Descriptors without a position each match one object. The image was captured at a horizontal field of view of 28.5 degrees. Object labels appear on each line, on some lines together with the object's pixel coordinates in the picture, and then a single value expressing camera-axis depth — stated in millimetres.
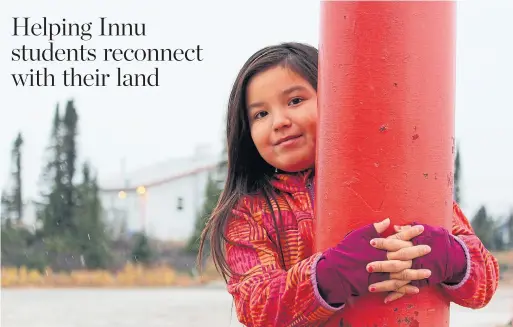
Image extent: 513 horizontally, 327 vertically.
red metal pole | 1840
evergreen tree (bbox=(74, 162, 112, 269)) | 15641
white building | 16078
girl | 1833
